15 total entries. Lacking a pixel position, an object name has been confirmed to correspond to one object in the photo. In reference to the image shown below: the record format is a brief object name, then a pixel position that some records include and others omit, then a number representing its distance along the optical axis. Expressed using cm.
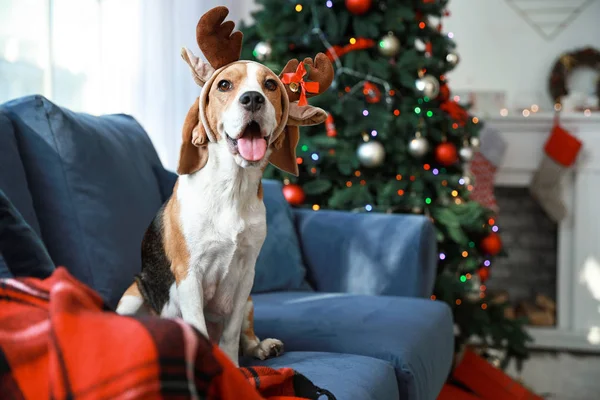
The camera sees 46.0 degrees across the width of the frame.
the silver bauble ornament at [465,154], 308
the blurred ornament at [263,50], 293
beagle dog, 129
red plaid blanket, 69
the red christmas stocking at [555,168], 399
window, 213
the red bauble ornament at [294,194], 294
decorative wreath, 439
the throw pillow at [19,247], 106
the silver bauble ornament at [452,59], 318
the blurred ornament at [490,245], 305
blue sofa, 149
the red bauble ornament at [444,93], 311
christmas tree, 291
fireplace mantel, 409
